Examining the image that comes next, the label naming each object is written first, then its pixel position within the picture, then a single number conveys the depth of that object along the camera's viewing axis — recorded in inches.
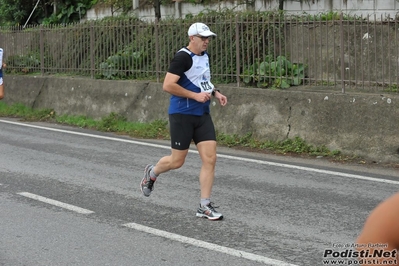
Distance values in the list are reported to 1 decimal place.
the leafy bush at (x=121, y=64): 582.6
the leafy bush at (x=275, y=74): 469.1
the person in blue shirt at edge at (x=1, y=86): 515.7
